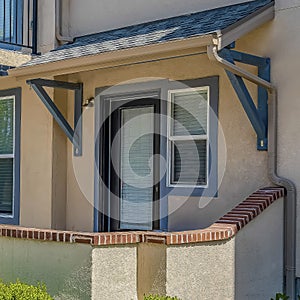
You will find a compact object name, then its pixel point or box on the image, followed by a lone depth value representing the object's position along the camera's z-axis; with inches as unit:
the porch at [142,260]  211.2
